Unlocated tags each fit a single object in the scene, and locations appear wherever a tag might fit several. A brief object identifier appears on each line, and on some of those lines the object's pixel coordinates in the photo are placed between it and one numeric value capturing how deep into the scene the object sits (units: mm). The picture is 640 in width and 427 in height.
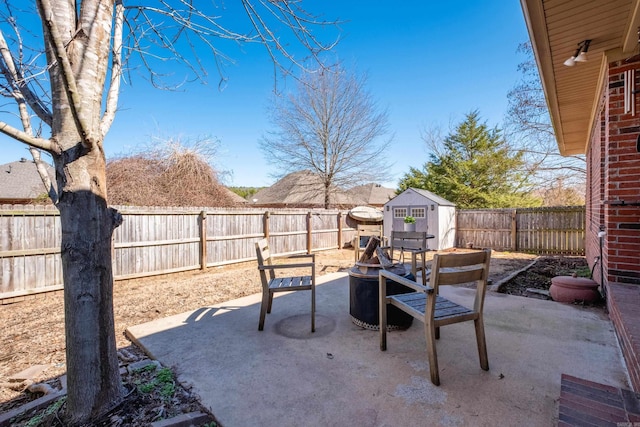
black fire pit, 3023
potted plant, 10695
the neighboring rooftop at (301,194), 16109
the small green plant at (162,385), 2018
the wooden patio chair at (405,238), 5524
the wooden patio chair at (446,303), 2084
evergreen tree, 14758
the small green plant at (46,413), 1710
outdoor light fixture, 3002
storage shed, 10484
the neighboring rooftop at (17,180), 12234
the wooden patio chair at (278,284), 3129
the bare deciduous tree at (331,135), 14031
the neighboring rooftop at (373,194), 22253
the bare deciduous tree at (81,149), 1614
